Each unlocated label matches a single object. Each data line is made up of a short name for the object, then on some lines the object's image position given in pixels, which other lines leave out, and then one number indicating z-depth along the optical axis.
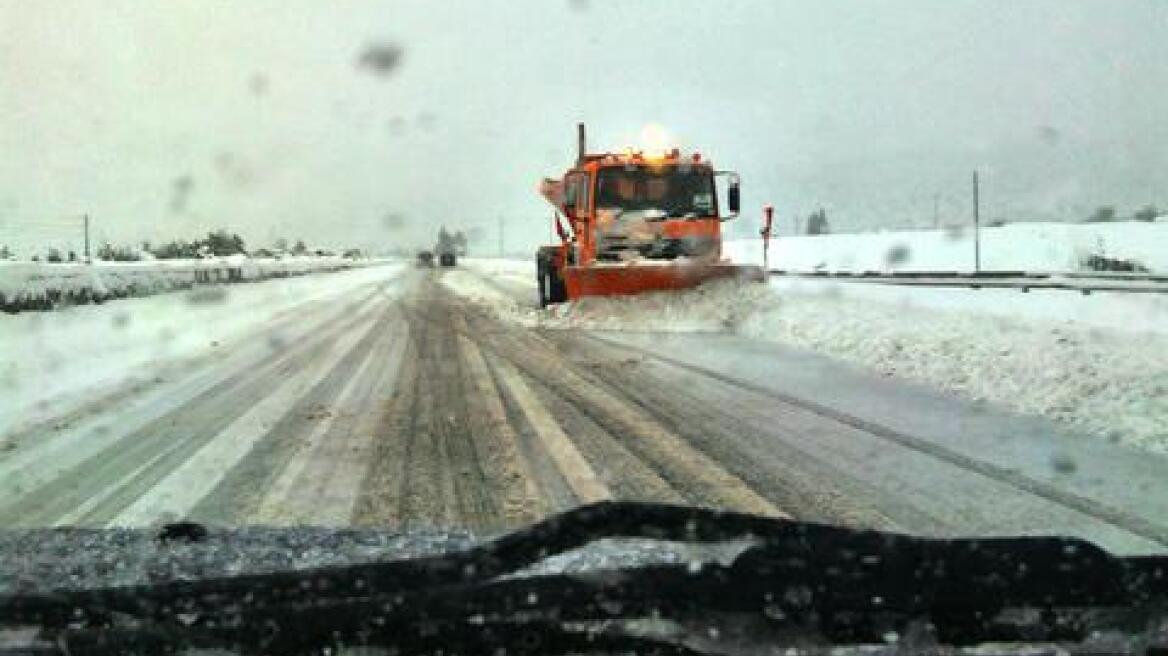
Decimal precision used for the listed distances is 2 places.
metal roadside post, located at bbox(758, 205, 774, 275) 20.76
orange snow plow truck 20.06
